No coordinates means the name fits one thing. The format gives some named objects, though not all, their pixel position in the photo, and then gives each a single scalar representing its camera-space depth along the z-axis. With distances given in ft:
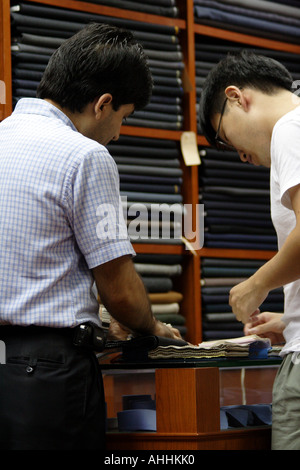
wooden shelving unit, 14.63
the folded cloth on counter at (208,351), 10.24
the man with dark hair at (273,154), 9.91
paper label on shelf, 14.86
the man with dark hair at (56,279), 9.58
